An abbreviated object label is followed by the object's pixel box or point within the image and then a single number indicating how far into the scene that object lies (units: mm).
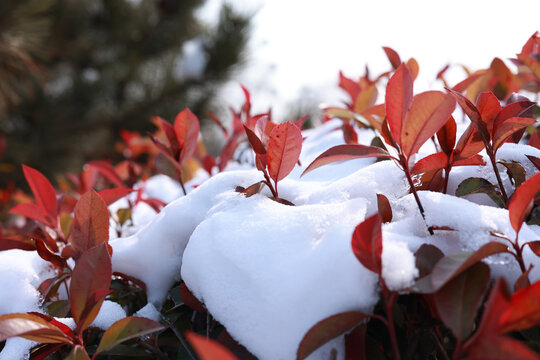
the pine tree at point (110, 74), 5262
